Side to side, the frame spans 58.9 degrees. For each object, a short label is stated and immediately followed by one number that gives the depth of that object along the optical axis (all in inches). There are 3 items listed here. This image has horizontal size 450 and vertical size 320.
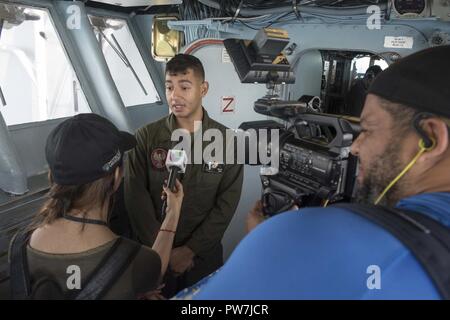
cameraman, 22.9
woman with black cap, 39.5
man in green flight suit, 69.9
